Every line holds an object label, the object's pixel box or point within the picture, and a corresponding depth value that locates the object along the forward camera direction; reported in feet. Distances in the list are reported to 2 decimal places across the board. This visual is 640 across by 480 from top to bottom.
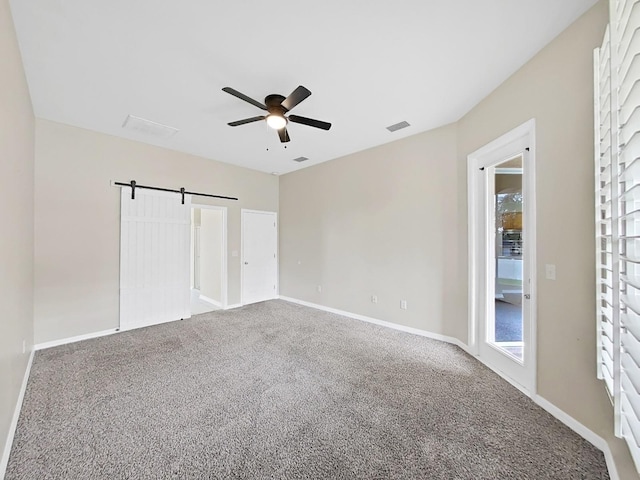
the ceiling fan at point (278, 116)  8.11
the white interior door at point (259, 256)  17.61
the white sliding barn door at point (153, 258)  12.60
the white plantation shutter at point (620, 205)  3.61
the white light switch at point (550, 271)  6.51
